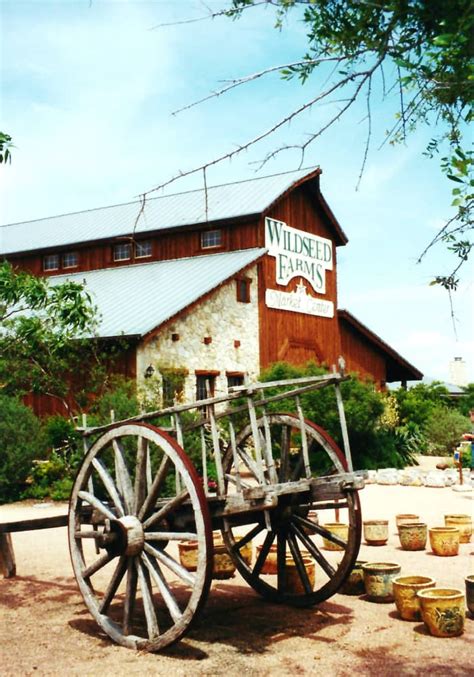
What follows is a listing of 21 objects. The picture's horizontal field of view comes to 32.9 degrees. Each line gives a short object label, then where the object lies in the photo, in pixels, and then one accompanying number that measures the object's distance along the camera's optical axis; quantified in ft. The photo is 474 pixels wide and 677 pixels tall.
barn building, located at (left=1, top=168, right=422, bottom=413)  64.64
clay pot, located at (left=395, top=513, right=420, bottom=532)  33.95
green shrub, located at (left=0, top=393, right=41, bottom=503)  50.83
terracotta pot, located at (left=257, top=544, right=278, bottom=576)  25.25
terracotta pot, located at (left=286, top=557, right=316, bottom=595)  22.69
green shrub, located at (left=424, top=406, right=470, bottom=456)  77.66
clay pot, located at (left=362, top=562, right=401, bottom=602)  22.44
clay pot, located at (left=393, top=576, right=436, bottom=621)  20.33
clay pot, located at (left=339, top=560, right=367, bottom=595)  23.47
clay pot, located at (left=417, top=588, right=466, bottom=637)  18.93
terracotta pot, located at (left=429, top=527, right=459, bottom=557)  28.43
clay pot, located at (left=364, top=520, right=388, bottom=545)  30.94
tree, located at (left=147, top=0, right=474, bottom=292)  13.29
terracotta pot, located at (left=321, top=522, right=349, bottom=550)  26.55
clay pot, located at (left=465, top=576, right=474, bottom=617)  20.89
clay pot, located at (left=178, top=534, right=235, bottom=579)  25.52
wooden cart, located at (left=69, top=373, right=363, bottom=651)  17.70
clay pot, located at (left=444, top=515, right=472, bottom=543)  31.69
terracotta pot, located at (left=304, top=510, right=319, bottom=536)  26.06
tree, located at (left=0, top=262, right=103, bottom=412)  59.72
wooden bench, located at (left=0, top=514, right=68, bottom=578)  22.79
